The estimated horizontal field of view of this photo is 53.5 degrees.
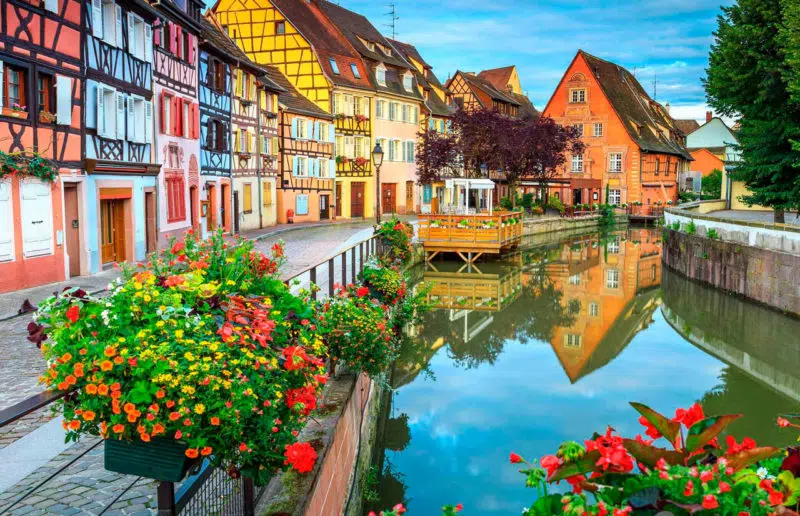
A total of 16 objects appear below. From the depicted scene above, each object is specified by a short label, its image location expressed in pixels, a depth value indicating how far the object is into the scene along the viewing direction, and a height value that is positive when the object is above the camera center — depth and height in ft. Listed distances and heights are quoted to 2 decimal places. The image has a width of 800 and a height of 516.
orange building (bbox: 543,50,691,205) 219.82 +11.35
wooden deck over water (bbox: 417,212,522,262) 103.30 -6.26
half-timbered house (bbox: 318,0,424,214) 165.68 +17.29
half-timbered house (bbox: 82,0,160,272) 63.26 +4.49
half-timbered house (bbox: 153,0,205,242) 81.56 +8.24
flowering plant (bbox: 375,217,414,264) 72.02 -4.88
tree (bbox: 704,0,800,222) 82.43 +9.93
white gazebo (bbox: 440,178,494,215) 120.16 +0.31
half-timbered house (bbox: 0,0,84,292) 51.62 +3.61
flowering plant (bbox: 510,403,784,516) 7.33 -2.86
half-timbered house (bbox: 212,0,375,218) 147.64 +23.24
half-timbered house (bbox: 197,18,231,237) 97.45 +7.89
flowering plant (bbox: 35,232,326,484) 12.87 -3.14
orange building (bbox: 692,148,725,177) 316.81 +9.74
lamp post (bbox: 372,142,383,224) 79.43 +3.02
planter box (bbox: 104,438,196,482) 13.48 -4.63
